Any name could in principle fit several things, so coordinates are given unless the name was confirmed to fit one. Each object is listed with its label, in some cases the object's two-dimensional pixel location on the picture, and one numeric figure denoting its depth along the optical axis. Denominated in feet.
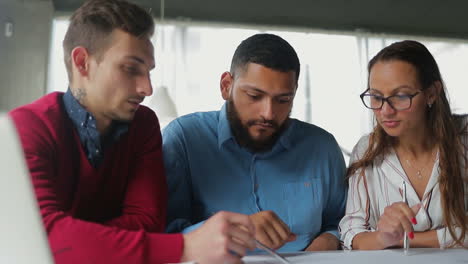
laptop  1.18
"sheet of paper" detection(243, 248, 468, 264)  2.93
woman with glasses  4.08
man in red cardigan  3.02
